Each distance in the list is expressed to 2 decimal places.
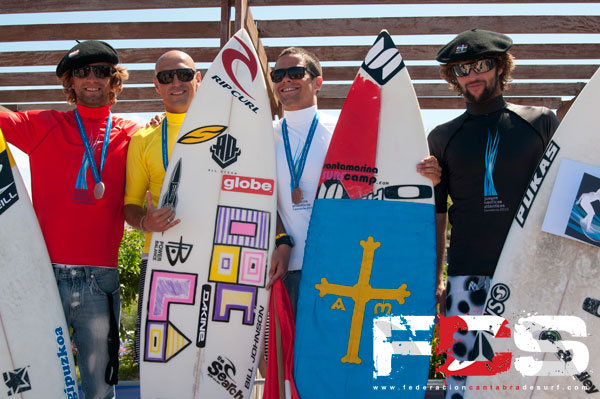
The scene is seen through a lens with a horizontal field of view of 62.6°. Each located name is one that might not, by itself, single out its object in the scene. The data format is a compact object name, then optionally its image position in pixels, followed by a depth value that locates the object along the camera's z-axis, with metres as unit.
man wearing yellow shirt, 2.49
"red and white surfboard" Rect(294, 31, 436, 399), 2.41
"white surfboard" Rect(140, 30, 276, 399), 2.65
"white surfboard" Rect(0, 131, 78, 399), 2.47
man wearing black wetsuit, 2.25
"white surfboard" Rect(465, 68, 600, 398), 2.25
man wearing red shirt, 2.37
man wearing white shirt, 2.46
